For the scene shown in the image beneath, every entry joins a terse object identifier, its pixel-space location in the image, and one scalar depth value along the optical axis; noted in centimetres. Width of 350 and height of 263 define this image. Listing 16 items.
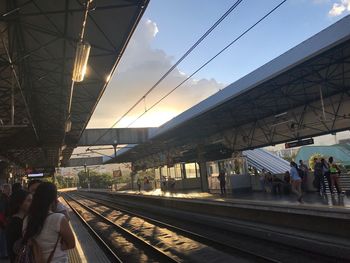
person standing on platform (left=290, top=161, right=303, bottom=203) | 1650
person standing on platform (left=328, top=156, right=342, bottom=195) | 1809
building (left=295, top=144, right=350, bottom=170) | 6594
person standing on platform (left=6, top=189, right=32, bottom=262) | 514
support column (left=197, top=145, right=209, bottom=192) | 3231
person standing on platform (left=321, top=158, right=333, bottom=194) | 1847
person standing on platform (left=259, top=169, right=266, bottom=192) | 2611
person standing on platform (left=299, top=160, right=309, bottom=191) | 2145
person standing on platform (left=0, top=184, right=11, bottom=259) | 844
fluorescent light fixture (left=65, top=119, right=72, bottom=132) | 2125
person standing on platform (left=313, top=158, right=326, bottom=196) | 1899
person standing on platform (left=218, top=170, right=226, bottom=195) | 2714
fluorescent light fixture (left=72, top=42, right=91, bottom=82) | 896
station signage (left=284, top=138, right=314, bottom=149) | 2327
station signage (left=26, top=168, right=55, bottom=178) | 3354
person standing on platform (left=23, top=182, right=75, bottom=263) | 362
